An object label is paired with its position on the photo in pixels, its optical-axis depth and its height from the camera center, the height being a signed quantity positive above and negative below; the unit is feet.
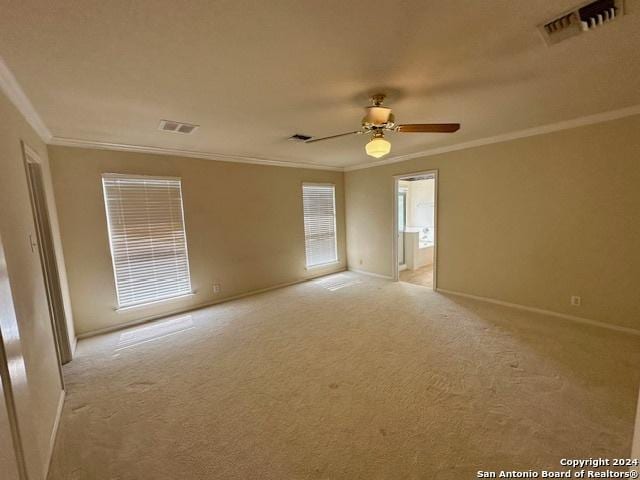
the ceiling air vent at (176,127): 8.69 +3.13
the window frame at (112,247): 10.74 -1.27
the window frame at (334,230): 17.35 -1.38
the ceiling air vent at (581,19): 4.18 +3.05
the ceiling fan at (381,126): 7.09 +2.30
